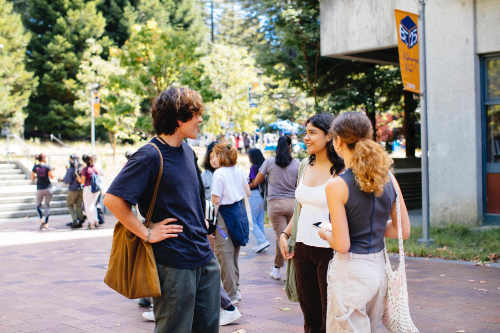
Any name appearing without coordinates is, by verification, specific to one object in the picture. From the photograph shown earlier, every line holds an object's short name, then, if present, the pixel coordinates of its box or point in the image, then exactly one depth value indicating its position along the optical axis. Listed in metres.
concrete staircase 17.12
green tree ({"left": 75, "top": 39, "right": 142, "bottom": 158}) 23.34
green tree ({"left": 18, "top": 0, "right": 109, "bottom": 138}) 34.97
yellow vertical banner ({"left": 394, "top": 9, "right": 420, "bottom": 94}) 9.64
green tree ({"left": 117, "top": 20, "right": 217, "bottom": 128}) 21.97
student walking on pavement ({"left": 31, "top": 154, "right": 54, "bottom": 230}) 13.72
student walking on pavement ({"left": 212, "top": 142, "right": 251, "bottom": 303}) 5.84
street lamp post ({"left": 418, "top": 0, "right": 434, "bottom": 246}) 9.12
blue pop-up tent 16.83
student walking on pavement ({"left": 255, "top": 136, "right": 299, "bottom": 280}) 7.10
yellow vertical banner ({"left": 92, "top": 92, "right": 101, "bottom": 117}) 26.51
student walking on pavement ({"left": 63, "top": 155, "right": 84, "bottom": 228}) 13.89
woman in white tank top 3.61
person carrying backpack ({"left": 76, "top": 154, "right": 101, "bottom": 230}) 13.41
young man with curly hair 2.95
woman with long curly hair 2.82
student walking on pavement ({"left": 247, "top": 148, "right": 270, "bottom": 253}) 9.42
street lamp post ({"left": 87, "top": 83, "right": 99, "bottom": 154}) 25.06
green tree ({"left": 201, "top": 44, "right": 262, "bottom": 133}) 36.31
